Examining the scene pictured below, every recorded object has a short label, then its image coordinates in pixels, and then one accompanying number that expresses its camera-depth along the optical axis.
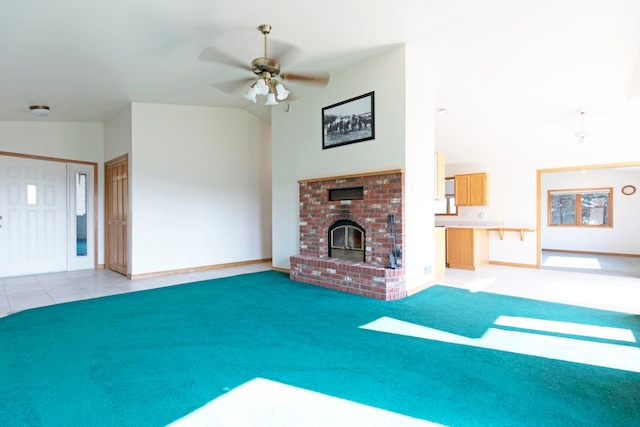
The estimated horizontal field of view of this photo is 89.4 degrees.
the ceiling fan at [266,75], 2.99
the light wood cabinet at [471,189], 6.99
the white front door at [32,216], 5.38
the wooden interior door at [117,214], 5.49
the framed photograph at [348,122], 4.28
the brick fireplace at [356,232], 3.96
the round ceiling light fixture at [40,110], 4.86
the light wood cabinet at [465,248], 5.98
